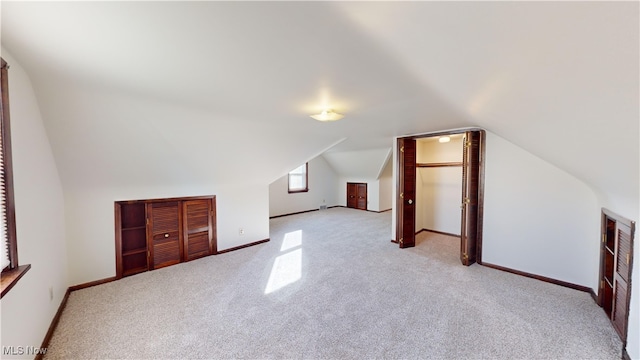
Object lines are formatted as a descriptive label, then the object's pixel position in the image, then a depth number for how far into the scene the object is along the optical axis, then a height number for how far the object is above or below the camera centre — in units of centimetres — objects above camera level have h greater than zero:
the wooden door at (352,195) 825 -73
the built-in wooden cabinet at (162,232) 329 -84
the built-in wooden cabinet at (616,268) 189 -87
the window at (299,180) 746 -17
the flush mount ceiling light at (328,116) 242 +60
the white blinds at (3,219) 147 -26
